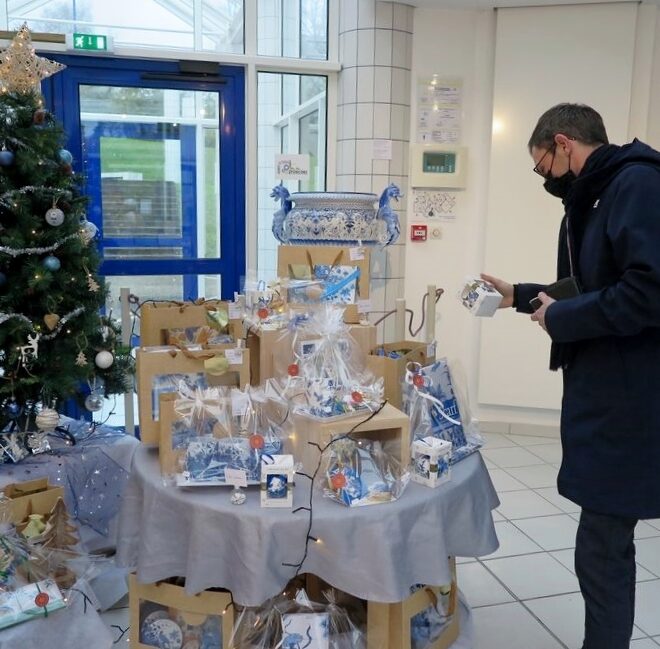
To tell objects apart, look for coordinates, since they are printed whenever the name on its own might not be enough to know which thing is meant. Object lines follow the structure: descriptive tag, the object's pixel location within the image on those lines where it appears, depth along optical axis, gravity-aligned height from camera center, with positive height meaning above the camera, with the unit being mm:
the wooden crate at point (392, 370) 1840 -415
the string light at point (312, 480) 1494 -634
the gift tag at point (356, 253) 2393 -111
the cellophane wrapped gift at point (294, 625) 1616 -1014
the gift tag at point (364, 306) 2216 -281
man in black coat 1521 -300
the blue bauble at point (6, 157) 2191 +197
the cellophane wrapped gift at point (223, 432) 1597 -542
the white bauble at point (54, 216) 2248 +4
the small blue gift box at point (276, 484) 1513 -606
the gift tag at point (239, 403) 1696 -471
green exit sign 3551 +952
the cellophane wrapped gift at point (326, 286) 2213 -219
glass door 3752 +304
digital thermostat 3855 +348
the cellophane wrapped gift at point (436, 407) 1815 -514
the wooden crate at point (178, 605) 1650 -984
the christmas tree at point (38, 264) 2232 -165
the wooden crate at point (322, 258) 2389 -133
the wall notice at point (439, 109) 3840 +672
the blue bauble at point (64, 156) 2375 +221
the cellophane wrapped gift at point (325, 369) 1671 -418
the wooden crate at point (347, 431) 1602 -524
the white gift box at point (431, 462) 1628 -593
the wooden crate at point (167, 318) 2117 -320
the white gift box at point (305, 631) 1601 -1001
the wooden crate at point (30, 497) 1987 -873
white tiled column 3719 +679
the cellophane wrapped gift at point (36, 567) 1569 -928
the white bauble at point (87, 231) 2381 -48
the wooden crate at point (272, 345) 1948 -372
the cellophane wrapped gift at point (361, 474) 1549 -616
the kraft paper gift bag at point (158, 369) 1769 -406
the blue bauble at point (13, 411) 2393 -708
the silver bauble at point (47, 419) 2312 -711
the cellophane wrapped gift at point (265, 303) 2048 -266
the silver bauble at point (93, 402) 2533 -708
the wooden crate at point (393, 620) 1671 -1021
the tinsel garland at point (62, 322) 2328 -370
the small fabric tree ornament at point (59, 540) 1830 -966
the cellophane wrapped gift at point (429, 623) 1859 -1158
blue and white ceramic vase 2760 +11
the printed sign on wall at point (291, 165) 3902 +334
